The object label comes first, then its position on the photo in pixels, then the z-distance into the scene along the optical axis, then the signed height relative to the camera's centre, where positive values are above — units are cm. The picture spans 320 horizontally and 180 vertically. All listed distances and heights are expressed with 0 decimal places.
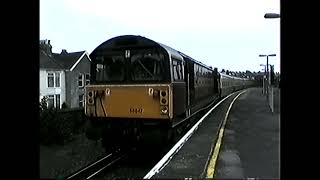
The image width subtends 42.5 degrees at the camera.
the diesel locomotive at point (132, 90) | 1000 -13
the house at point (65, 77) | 3397 +74
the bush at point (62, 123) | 1019 -124
